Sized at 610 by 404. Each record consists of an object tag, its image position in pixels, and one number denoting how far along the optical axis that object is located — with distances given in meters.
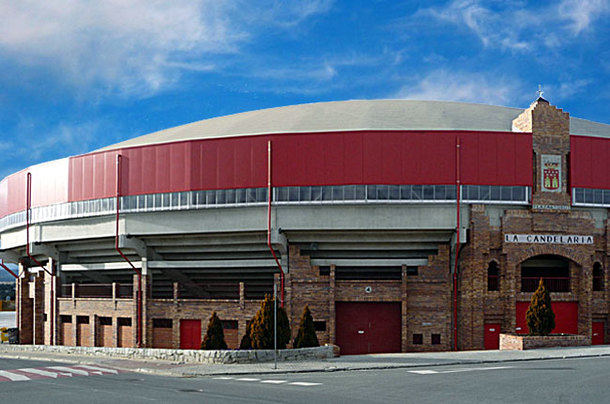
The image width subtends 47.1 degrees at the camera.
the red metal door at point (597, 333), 39.66
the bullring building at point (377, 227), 38.22
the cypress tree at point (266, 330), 32.78
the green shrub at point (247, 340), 37.09
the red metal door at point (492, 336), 38.19
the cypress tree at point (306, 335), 35.00
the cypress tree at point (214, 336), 36.84
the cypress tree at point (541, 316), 35.50
